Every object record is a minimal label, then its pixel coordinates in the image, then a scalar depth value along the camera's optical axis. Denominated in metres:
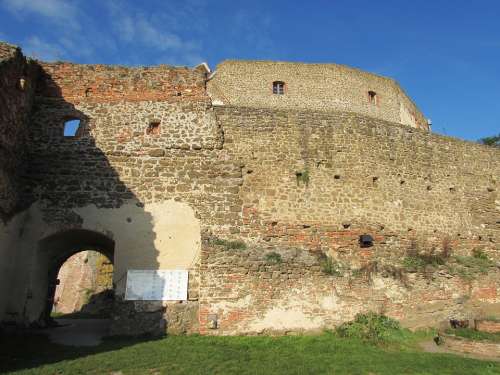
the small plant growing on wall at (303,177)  12.57
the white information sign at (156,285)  10.80
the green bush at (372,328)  10.40
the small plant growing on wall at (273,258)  11.16
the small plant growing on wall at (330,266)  11.43
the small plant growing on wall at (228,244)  11.32
